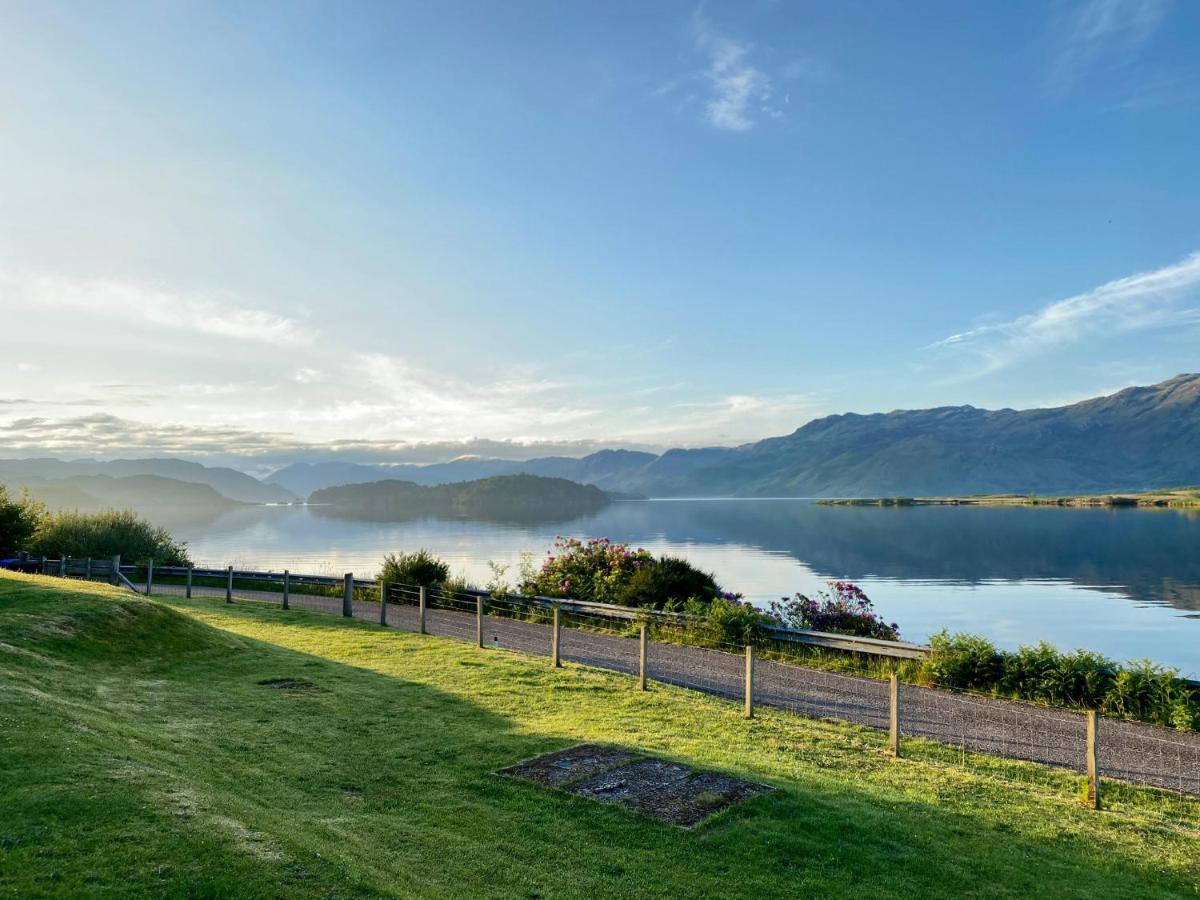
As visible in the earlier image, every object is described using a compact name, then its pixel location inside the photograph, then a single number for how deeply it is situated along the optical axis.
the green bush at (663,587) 24.84
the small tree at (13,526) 34.75
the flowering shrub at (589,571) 26.84
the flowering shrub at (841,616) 22.08
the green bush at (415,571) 29.91
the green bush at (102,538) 37.25
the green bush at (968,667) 15.61
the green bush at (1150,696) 13.37
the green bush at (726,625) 19.52
